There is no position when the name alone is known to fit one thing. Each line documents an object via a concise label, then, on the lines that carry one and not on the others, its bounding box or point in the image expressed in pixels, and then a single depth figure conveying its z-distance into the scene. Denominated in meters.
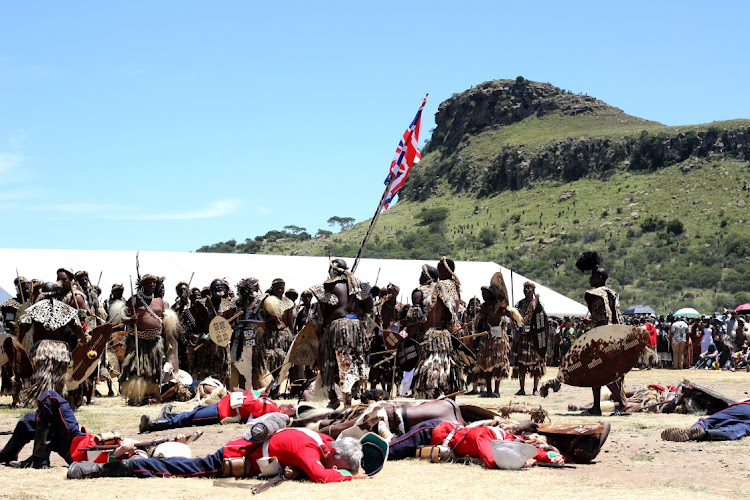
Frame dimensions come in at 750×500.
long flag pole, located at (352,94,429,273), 20.00
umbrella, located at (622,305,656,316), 38.78
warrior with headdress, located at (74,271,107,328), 17.75
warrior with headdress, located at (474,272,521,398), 16.39
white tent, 29.73
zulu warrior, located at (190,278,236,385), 16.47
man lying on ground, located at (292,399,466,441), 8.95
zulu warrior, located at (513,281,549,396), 17.05
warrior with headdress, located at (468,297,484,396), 16.64
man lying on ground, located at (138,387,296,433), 11.38
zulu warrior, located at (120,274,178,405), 15.44
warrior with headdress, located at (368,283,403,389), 15.04
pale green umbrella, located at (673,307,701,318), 36.48
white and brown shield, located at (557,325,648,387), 12.59
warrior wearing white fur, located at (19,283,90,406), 12.31
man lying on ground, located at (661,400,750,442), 10.05
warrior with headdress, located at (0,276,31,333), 16.44
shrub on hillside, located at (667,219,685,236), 81.75
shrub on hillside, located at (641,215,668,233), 83.44
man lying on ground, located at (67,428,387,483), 7.75
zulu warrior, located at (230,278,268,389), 16.14
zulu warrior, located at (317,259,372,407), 12.43
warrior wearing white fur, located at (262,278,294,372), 16.31
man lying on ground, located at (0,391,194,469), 8.51
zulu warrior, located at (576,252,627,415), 13.04
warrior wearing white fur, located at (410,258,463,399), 12.25
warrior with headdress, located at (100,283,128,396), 18.08
